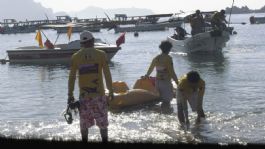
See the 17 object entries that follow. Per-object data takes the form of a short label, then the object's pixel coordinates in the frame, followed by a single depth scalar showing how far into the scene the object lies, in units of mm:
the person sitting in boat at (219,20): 31456
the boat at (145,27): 97875
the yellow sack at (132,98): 14195
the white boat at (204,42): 33531
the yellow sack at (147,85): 15305
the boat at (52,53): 32000
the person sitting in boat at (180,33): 35062
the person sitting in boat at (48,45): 32781
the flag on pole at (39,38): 31923
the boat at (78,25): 37231
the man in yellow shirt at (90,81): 8680
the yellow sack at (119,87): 15148
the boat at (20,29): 119938
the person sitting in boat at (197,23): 31358
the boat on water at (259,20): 124562
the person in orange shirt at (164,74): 12356
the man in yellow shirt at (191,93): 10258
